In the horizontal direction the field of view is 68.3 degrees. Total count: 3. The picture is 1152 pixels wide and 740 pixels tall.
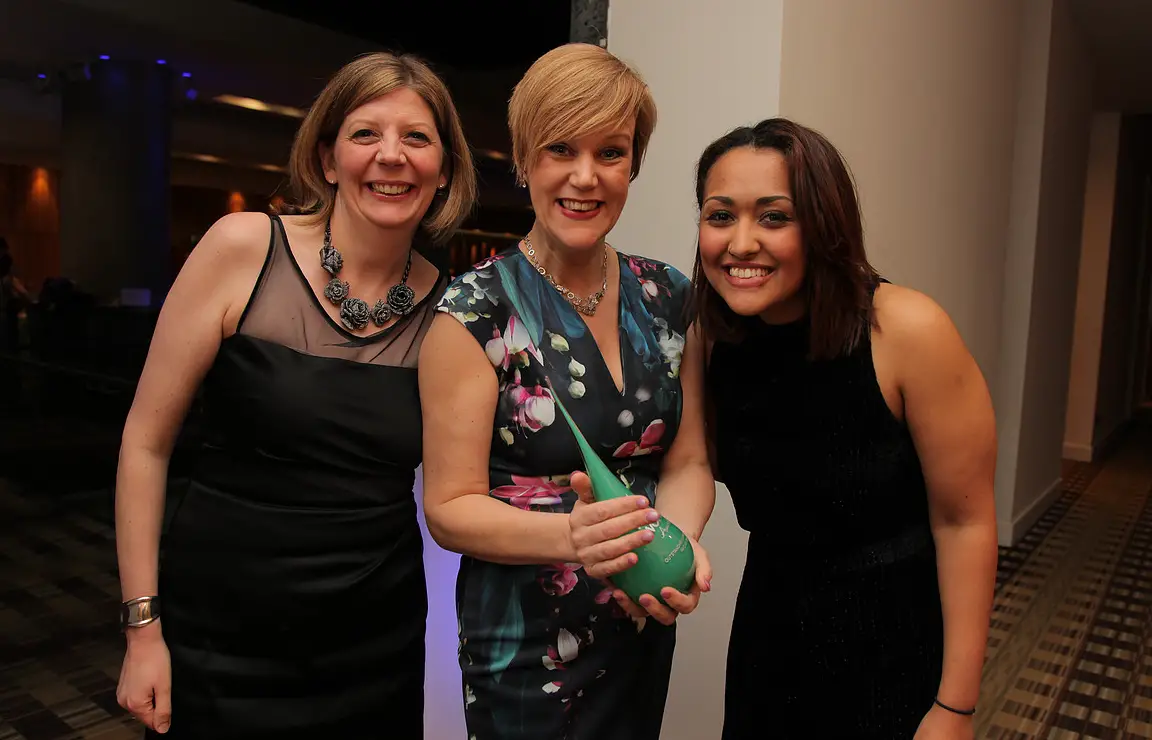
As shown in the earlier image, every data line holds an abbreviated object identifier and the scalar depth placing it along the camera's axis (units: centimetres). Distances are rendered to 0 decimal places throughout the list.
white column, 209
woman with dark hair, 121
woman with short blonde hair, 114
